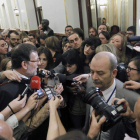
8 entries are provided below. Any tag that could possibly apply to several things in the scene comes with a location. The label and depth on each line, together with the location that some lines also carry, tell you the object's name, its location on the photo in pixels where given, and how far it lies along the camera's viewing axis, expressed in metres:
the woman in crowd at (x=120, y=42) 1.98
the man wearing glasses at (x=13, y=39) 3.40
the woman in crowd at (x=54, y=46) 2.40
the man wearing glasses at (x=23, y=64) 1.10
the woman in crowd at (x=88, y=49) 1.87
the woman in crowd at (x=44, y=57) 1.96
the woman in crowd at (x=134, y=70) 1.30
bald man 1.05
